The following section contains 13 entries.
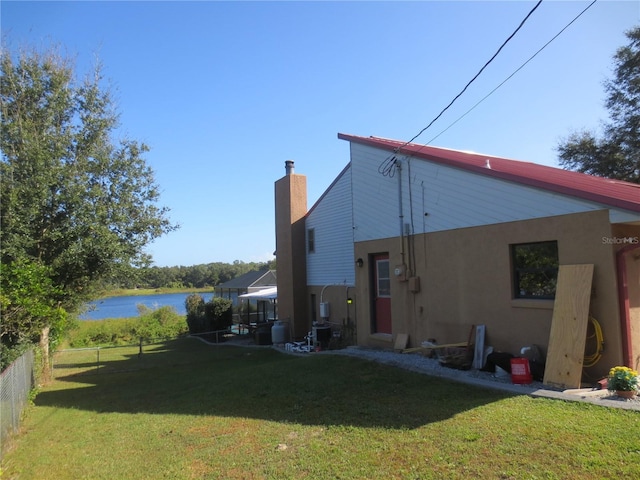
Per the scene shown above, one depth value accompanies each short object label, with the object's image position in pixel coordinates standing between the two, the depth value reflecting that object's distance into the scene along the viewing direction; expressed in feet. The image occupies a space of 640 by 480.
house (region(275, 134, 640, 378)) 22.36
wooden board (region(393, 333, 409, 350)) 35.70
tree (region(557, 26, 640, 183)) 65.26
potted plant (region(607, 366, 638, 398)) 19.30
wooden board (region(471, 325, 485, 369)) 27.84
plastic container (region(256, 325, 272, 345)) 61.31
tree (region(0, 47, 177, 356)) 38.37
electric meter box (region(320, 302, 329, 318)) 52.65
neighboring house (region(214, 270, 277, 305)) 91.25
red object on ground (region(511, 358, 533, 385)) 23.38
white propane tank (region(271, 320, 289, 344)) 58.65
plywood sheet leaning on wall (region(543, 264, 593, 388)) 22.08
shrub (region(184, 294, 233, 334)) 84.33
